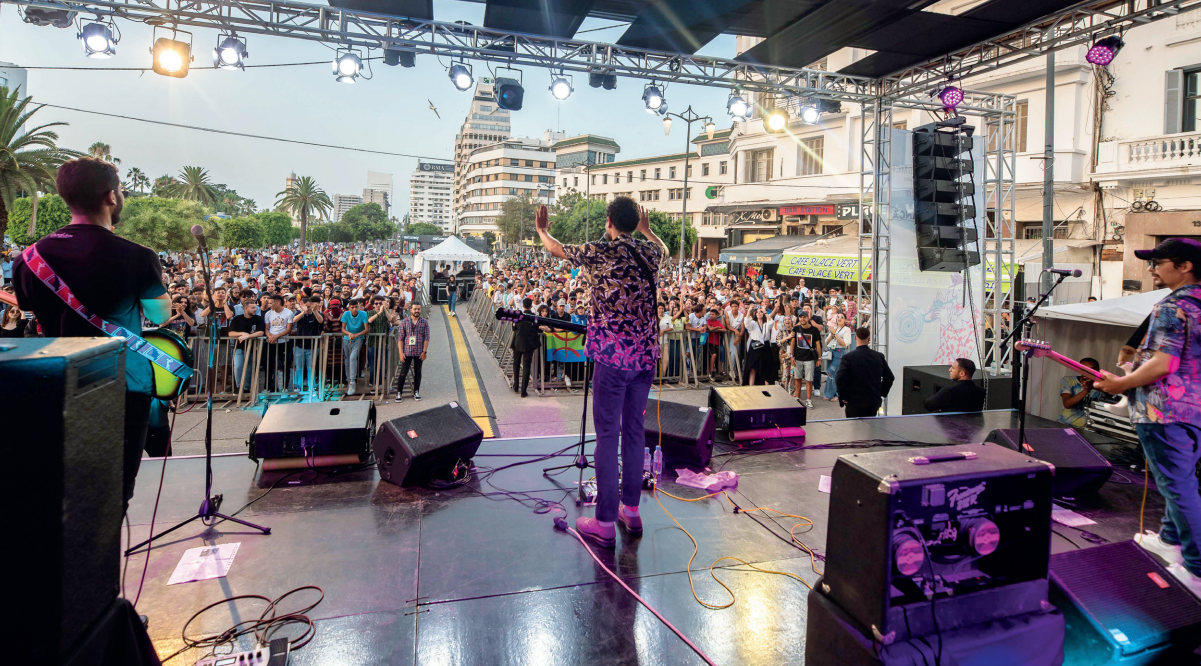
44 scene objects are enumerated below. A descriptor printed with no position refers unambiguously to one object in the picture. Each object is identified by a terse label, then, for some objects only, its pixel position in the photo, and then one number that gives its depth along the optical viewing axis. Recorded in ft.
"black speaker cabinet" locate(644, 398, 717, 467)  15.60
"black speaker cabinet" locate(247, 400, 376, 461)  14.84
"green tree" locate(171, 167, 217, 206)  177.06
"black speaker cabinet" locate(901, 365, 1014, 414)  26.48
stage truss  24.67
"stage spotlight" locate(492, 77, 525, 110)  31.68
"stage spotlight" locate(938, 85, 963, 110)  28.81
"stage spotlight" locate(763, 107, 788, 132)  35.12
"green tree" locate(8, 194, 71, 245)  92.85
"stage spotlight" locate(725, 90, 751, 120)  33.04
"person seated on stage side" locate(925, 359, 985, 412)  22.39
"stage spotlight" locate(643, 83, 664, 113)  32.30
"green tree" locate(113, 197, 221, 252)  92.99
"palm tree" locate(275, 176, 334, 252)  201.77
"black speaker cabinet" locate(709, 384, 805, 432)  18.30
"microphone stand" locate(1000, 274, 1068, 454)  13.29
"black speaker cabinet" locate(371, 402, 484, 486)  14.02
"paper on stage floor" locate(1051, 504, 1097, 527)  13.26
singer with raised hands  10.81
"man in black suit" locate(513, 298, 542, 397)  33.50
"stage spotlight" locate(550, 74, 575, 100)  30.48
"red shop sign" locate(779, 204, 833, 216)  93.66
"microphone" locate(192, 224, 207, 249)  10.49
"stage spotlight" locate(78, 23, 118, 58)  24.76
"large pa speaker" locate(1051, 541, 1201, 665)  7.63
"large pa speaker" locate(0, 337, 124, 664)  4.49
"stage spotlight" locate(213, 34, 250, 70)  26.61
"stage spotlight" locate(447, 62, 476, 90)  29.25
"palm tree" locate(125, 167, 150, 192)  252.77
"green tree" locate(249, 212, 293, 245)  189.29
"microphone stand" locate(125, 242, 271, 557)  11.05
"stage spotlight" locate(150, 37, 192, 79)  25.76
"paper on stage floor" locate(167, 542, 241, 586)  10.21
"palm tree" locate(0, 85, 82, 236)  66.18
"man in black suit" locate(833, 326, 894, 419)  22.62
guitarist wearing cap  10.38
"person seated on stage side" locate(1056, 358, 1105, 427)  20.42
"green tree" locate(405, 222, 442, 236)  465.72
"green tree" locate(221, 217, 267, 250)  143.33
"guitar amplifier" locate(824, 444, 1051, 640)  6.72
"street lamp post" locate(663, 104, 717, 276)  42.70
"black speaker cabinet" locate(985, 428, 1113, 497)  13.99
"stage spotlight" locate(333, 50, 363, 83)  27.86
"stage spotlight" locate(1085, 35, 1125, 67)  23.63
